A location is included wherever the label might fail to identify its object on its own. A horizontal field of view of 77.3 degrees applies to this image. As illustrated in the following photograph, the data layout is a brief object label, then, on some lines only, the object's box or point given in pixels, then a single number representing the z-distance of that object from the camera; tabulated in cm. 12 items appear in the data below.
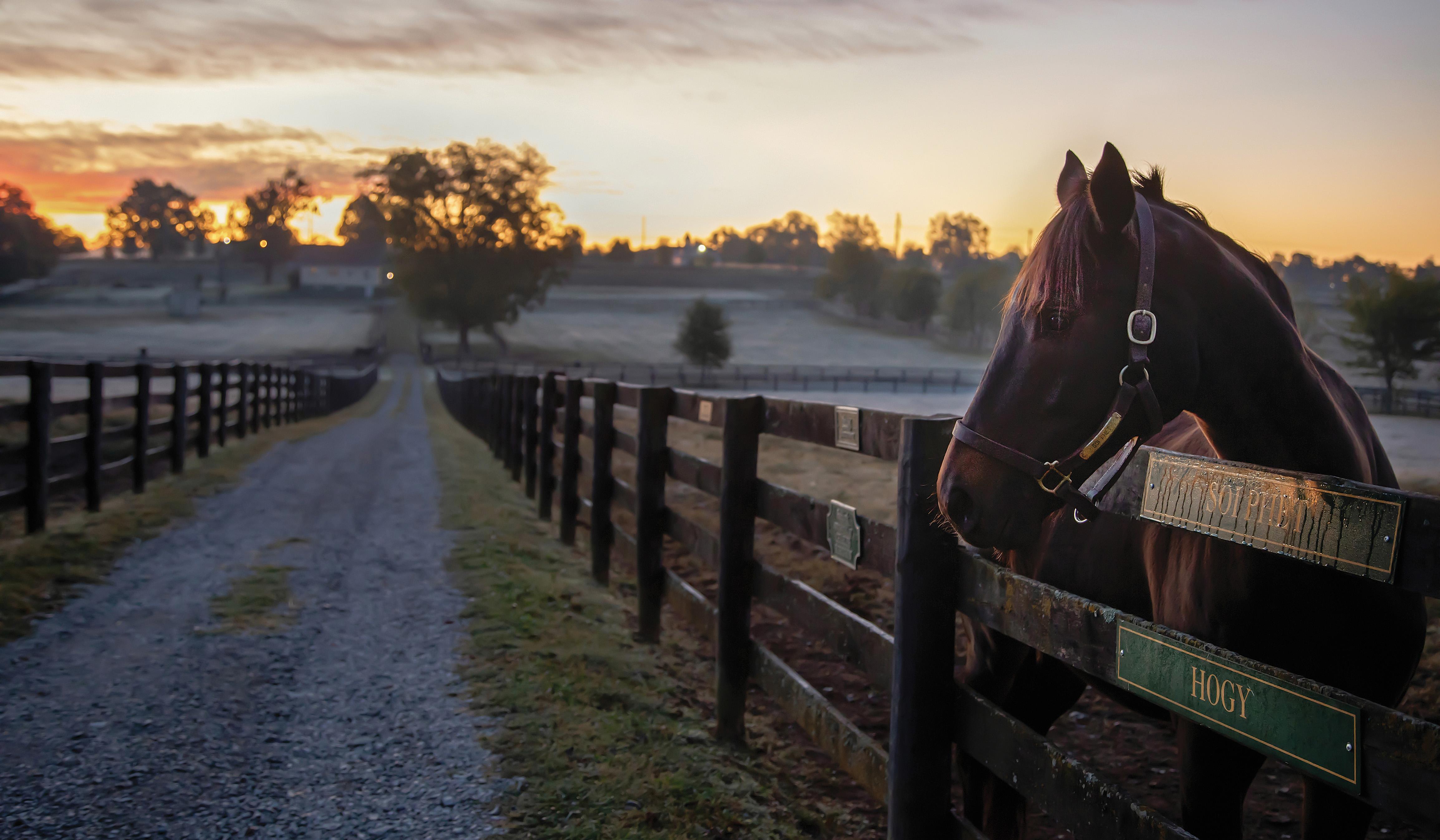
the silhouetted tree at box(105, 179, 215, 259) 16662
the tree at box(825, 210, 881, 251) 17638
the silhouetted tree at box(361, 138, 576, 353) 6638
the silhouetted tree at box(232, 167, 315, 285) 13562
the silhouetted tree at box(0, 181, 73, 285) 10100
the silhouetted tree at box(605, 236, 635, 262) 17748
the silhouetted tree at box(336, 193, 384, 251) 15550
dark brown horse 217
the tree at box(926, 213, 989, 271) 17000
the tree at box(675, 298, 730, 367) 6462
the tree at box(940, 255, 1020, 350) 9038
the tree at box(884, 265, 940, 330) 10088
